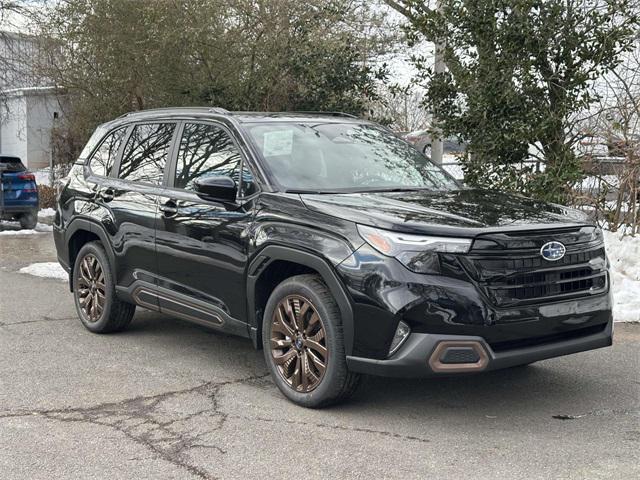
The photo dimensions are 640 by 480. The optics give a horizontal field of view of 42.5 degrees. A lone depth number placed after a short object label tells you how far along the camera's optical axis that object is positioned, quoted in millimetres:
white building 17852
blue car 16109
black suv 4387
